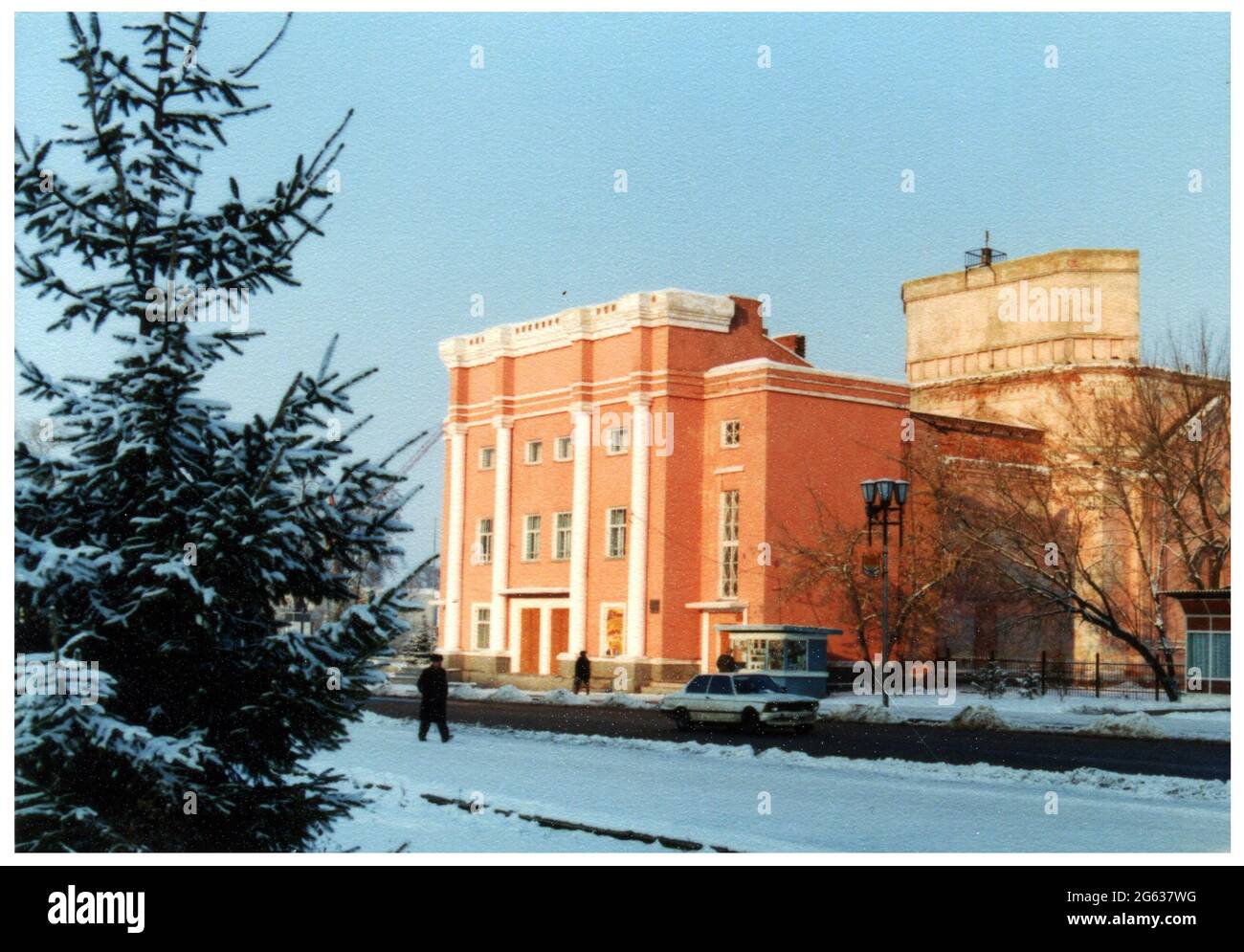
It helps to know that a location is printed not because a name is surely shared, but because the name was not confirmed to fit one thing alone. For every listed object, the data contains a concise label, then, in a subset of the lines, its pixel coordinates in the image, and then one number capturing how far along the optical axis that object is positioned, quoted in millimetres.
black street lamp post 28703
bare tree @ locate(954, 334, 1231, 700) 31375
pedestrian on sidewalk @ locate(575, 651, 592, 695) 35938
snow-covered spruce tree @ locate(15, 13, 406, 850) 8352
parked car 24406
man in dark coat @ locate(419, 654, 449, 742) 20203
